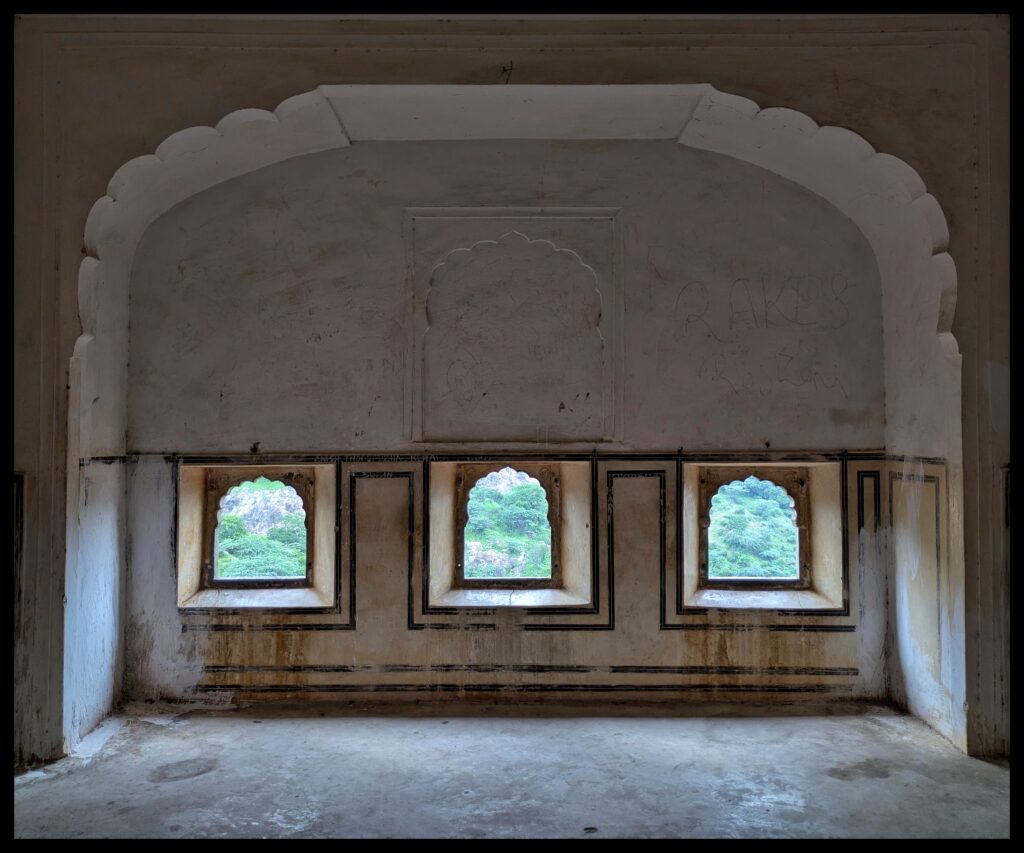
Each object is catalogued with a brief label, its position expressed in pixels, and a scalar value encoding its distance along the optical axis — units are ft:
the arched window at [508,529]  13.17
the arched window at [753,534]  13.05
